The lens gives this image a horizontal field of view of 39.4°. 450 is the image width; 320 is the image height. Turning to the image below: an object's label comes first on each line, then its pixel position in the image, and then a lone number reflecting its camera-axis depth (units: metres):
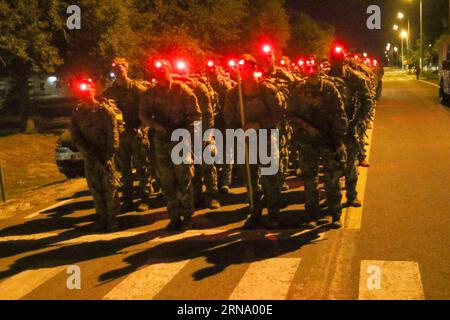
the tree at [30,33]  22.06
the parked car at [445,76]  23.98
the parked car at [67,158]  14.90
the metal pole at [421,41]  59.22
